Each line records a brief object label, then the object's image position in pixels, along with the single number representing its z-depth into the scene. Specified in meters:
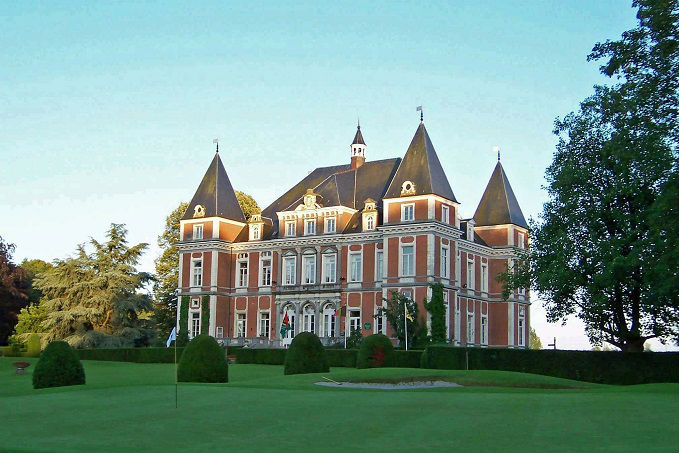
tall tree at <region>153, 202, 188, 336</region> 73.50
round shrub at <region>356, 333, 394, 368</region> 36.84
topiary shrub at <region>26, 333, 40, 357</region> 58.97
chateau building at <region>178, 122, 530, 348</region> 55.41
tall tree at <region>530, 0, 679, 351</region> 26.83
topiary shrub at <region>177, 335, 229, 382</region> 27.58
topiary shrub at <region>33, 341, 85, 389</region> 27.81
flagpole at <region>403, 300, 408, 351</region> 50.93
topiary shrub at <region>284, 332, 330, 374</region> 31.58
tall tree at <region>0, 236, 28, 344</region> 65.06
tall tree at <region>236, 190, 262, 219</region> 76.31
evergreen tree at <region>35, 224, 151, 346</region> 59.81
